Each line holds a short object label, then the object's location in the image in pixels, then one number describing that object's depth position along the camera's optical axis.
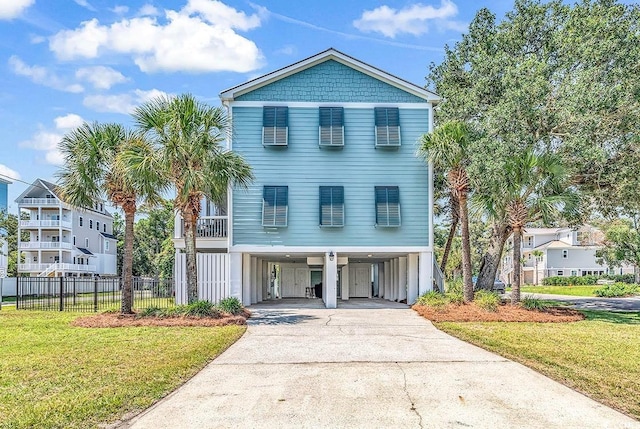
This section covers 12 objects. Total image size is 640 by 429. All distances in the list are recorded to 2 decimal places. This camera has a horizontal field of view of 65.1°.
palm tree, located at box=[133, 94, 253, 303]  13.92
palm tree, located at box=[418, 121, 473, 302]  16.34
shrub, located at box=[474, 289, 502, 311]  15.26
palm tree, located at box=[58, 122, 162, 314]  14.32
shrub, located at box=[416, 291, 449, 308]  16.18
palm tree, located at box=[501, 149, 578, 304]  15.56
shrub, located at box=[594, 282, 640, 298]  30.77
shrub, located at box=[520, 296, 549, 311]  16.06
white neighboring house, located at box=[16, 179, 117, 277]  41.72
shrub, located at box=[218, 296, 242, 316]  14.65
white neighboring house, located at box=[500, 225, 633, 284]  53.25
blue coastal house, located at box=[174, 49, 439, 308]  17.67
